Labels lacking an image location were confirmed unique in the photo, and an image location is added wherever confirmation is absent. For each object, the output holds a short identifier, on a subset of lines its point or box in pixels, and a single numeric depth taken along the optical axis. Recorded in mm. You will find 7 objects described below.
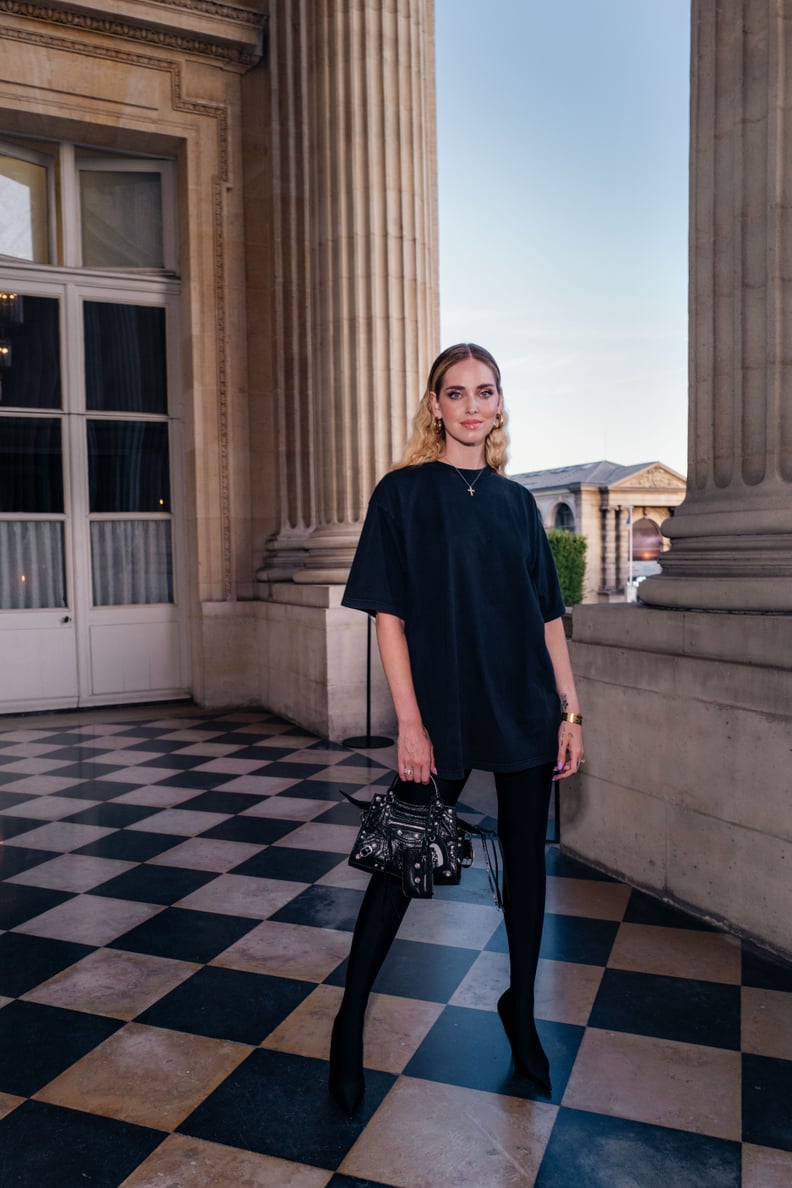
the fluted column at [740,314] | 2916
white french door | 7344
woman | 1931
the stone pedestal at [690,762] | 2742
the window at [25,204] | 7266
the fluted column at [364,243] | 6277
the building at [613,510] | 55469
